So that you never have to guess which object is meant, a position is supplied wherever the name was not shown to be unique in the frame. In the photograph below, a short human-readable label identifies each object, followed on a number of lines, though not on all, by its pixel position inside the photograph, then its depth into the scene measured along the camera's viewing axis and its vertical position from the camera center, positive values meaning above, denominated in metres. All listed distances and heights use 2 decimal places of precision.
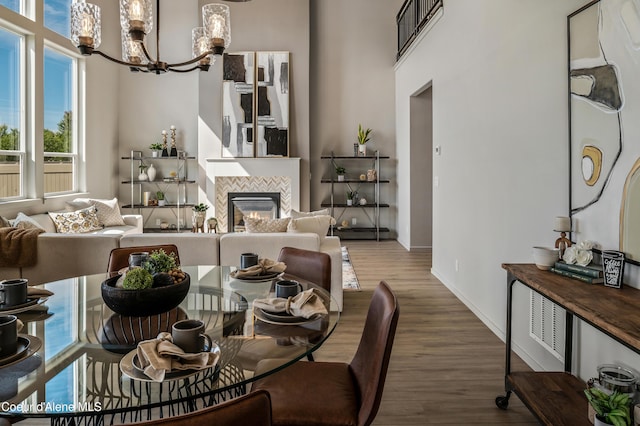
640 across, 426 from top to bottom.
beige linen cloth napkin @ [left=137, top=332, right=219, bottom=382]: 1.16 -0.43
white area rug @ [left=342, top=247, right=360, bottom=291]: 4.89 -0.93
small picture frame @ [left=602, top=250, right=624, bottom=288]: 1.97 -0.31
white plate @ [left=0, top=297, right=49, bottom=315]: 1.69 -0.42
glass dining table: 1.12 -0.47
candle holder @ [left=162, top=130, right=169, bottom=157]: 8.07 +0.90
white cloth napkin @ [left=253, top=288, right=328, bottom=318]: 1.64 -0.40
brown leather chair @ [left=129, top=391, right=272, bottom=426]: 0.84 -0.42
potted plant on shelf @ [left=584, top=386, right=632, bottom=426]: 1.53 -0.73
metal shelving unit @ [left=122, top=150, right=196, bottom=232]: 8.12 +0.19
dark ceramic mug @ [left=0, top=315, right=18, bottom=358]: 1.27 -0.40
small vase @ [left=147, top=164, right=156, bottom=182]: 8.05 +0.44
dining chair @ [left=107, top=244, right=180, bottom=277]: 2.57 -0.34
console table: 1.59 -0.44
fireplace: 7.85 -0.13
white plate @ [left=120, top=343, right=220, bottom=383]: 1.16 -0.46
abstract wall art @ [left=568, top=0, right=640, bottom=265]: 1.96 +0.36
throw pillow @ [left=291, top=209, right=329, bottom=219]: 4.96 -0.18
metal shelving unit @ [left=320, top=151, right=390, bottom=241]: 8.11 -0.07
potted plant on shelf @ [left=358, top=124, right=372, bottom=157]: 8.00 +1.03
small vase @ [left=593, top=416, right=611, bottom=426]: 1.58 -0.79
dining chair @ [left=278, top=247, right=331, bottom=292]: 2.44 -0.37
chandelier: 2.97 +1.18
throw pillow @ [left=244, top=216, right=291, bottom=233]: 4.13 -0.25
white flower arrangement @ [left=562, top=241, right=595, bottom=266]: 2.20 -0.27
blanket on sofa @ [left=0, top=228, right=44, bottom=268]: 3.79 -0.43
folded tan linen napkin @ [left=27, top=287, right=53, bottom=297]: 1.88 -0.40
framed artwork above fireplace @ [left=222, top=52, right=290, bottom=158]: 7.70 +1.59
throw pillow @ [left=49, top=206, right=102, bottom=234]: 5.89 -0.32
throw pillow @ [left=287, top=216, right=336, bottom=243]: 4.17 -0.25
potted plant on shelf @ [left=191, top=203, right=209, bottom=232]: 6.93 -0.28
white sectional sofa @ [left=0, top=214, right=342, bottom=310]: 3.83 -0.43
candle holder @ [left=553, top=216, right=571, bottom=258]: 2.42 -0.17
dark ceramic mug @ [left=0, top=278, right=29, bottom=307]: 1.72 -0.37
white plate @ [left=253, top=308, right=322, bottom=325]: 1.63 -0.44
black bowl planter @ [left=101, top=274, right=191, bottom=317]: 1.58 -0.36
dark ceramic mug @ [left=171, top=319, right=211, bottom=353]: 1.26 -0.39
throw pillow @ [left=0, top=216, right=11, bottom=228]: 4.50 -0.26
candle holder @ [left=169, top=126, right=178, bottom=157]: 8.05 +0.97
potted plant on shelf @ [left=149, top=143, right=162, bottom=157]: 8.04 +0.87
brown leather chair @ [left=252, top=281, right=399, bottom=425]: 1.50 -0.70
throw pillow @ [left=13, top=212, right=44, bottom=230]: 4.30 -0.26
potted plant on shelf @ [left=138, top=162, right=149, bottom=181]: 8.05 +0.46
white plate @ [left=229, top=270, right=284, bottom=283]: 2.21 -0.39
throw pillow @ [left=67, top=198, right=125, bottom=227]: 6.49 -0.15
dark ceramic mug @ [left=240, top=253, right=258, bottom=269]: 2.31 -0.32
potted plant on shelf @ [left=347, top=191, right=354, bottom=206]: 8.13 -0.01
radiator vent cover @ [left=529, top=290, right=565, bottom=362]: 2.55 -0.75
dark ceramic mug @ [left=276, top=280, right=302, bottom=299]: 1.79 -0.37
